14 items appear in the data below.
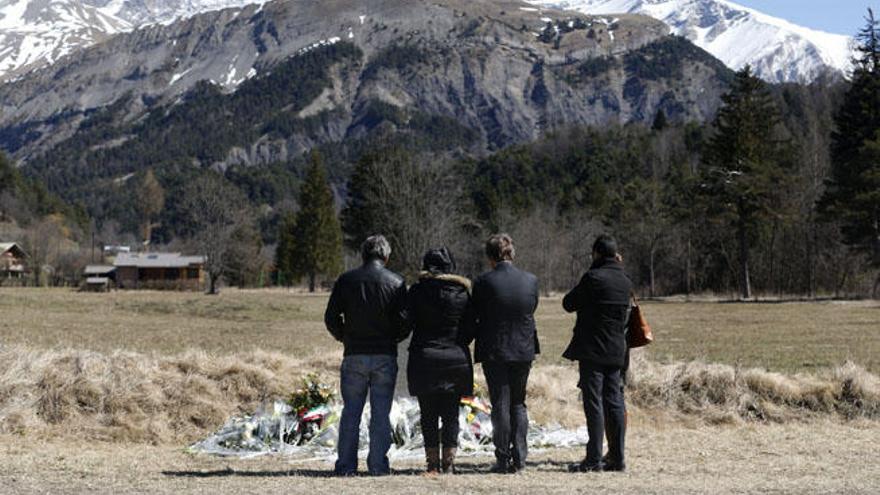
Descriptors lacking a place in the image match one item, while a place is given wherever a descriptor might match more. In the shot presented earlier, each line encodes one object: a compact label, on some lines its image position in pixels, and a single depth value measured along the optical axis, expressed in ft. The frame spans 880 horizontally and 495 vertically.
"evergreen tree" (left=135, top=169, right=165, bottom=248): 613.11
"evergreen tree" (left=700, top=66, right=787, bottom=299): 180.75
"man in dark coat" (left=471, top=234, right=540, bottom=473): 29.71
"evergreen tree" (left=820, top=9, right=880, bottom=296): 158.71
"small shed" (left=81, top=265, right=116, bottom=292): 263.70
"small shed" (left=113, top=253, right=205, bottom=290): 323.78
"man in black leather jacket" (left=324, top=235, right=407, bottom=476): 29.60
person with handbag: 30.50
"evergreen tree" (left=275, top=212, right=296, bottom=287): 303.07
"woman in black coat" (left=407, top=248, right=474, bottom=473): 29.40
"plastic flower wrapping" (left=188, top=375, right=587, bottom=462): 35.12
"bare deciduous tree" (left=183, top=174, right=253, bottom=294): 230.27
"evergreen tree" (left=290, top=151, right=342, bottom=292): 275.59
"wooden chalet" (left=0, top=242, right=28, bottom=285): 326.44
